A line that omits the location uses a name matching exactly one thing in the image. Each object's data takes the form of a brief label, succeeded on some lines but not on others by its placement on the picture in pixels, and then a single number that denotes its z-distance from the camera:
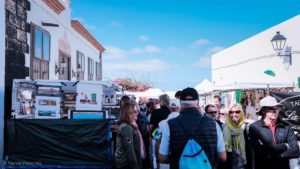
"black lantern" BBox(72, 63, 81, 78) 11.28
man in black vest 2.65
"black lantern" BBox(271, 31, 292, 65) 9.47
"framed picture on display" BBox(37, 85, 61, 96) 5.96
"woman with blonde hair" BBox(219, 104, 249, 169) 3.99
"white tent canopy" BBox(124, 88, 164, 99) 13.36
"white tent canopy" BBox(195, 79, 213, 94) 11.49
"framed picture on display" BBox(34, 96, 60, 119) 5.89
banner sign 6.34
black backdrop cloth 5.26
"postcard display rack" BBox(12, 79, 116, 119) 5.81
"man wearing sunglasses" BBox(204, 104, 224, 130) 4.31
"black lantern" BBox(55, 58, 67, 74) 9.08
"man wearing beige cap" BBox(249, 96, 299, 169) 3.41
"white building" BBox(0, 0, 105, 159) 5.89
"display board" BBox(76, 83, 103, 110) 6.06
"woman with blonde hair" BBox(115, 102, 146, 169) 3.78
